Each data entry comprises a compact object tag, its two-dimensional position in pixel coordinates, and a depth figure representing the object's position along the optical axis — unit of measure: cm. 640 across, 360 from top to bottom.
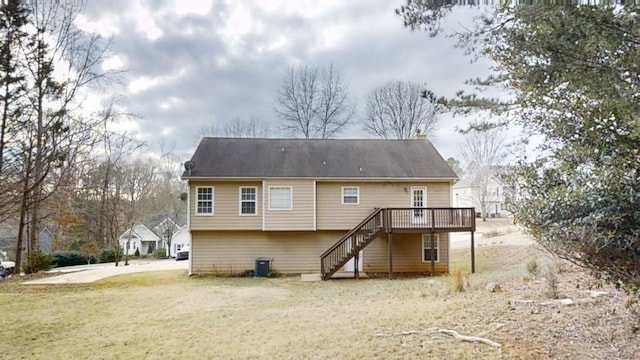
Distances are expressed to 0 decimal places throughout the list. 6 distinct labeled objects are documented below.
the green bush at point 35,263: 1683
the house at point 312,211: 1566
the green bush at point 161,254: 3506
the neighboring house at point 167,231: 3581
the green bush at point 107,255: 2672
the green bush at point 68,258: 2473
